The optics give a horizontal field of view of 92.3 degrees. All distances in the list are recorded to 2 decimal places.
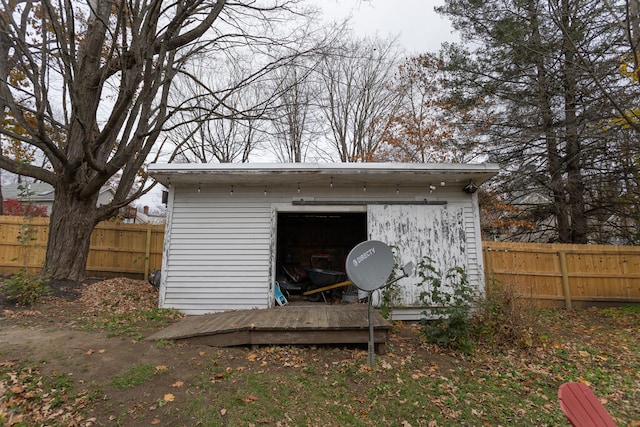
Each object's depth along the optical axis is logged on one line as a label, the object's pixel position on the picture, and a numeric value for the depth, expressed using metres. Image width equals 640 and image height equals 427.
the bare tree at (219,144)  15.26
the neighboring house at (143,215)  16.73
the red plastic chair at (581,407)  1.69
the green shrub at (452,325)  4.44
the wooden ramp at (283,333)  4.34
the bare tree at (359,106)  14.55
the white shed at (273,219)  5.99
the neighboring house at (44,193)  19.88
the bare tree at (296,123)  11.10
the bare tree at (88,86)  5.56
